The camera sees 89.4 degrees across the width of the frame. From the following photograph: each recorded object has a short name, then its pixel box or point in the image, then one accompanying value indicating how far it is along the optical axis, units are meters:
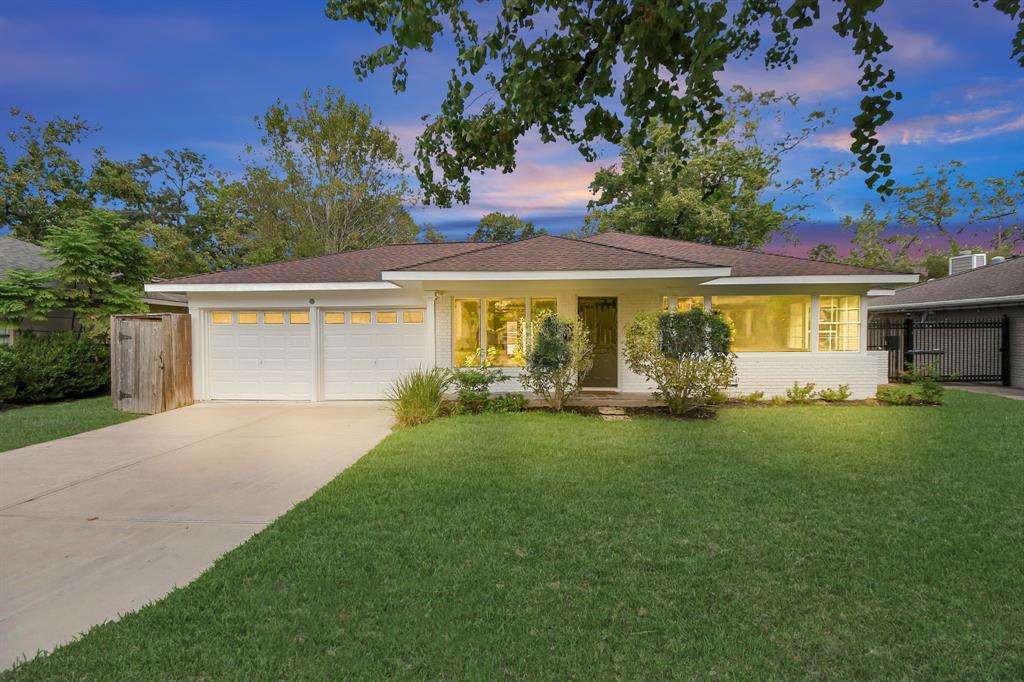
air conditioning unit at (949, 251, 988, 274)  22.08
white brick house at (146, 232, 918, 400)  11.43
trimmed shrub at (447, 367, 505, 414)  9.96
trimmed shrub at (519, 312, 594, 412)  9.33
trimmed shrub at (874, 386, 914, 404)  10.66
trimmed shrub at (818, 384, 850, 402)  11.12
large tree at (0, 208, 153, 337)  11.48
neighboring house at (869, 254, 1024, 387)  14.72
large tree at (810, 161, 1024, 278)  30.25
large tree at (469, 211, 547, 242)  45.21
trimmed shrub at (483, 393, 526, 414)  9.93
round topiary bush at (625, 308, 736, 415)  9.09
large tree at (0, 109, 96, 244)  23.28
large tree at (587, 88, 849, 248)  22.62
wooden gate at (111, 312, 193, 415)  10.70
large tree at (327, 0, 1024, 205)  2.16
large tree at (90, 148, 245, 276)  27.22
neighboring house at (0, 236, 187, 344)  12.24
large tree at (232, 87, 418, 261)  24.88
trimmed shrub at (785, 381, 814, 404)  11.06
